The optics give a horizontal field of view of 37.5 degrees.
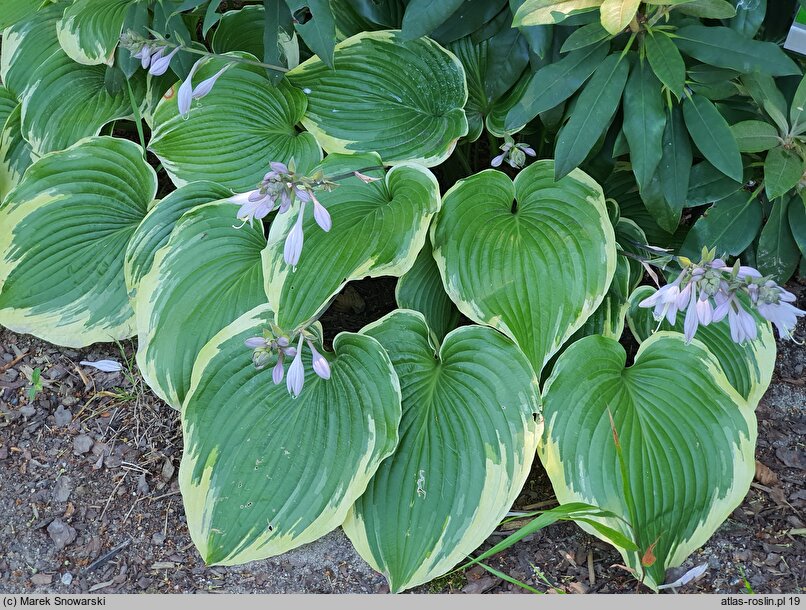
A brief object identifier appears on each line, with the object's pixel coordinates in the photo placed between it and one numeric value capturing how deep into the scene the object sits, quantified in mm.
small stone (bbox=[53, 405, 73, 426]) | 1202
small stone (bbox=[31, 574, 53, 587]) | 1110
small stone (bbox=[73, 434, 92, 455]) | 1180
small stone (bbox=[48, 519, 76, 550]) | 1129
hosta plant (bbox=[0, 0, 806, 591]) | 1024
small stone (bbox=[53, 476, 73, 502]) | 1155
